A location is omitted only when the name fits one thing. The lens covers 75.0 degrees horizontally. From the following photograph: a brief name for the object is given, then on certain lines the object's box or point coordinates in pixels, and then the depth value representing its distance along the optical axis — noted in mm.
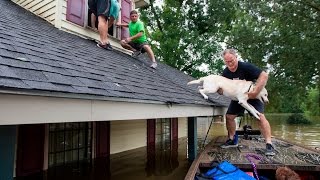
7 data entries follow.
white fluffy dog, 3742
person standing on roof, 4987
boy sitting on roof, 5477
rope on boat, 3023
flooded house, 1605
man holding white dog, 3614
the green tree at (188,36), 12801
